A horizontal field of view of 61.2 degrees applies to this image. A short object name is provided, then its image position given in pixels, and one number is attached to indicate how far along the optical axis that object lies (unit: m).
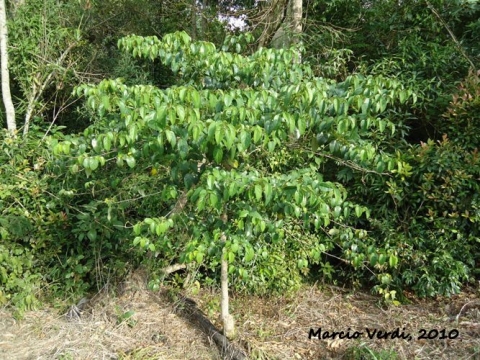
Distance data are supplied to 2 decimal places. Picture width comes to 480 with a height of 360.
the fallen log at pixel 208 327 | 3.22
